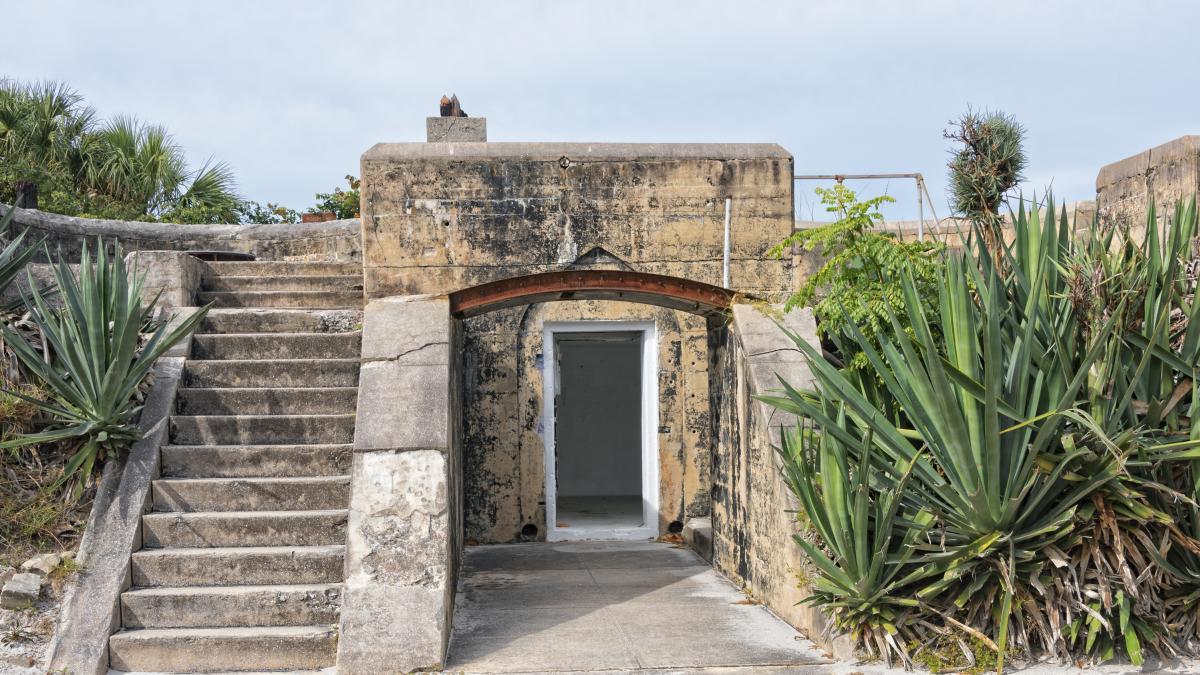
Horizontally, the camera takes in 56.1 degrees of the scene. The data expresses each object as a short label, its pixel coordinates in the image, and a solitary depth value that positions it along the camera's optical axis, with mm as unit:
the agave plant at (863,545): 5574
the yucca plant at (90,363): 6375
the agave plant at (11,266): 7238
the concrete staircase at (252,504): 5730
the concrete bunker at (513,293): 6031
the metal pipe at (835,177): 10745
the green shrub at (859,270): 6676
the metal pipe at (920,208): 9517
